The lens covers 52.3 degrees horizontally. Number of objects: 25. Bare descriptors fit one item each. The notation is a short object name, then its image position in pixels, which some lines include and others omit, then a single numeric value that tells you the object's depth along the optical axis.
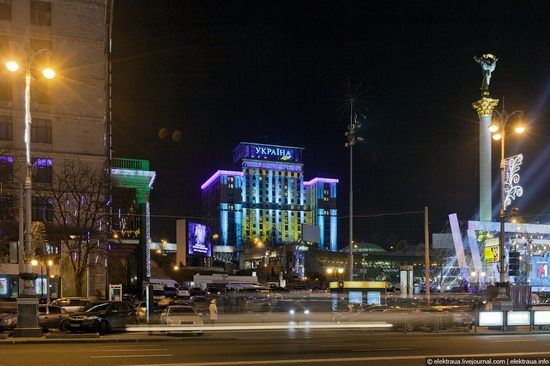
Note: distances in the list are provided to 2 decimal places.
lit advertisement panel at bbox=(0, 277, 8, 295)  44.22
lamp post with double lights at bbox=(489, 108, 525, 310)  29.41
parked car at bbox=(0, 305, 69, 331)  28.11
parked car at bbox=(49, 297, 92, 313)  31.14
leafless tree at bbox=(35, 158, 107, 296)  40.75
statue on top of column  90.12
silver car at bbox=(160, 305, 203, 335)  24.50
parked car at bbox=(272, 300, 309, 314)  32.46
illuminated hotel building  187.75
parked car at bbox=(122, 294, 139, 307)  48.20
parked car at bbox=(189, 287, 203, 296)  58.02
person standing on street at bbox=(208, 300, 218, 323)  28.89
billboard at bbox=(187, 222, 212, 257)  86.19
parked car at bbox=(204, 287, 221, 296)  62.13
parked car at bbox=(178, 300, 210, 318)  31.15
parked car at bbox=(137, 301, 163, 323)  33.42
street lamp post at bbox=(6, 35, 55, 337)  22.48
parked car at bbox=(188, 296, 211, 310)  41.38
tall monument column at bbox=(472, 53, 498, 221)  90.12
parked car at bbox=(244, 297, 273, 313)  34.62
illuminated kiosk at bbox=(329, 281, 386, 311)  27.61
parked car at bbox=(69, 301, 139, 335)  25.00
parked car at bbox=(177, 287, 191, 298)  56.11
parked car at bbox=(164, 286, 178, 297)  58.04
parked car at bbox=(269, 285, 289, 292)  59.94
